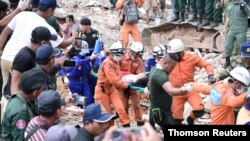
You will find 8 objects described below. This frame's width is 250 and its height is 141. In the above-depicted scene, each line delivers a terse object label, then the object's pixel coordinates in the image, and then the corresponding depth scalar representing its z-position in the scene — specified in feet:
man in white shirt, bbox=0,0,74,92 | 30.73
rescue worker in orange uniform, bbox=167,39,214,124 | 35.58
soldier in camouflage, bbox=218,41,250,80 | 33.37
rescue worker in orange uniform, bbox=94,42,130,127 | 37.78
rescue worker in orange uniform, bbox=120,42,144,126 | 39.40
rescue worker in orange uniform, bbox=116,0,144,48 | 52.85
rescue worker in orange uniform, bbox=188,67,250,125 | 28.50
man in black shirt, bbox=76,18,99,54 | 46.47
